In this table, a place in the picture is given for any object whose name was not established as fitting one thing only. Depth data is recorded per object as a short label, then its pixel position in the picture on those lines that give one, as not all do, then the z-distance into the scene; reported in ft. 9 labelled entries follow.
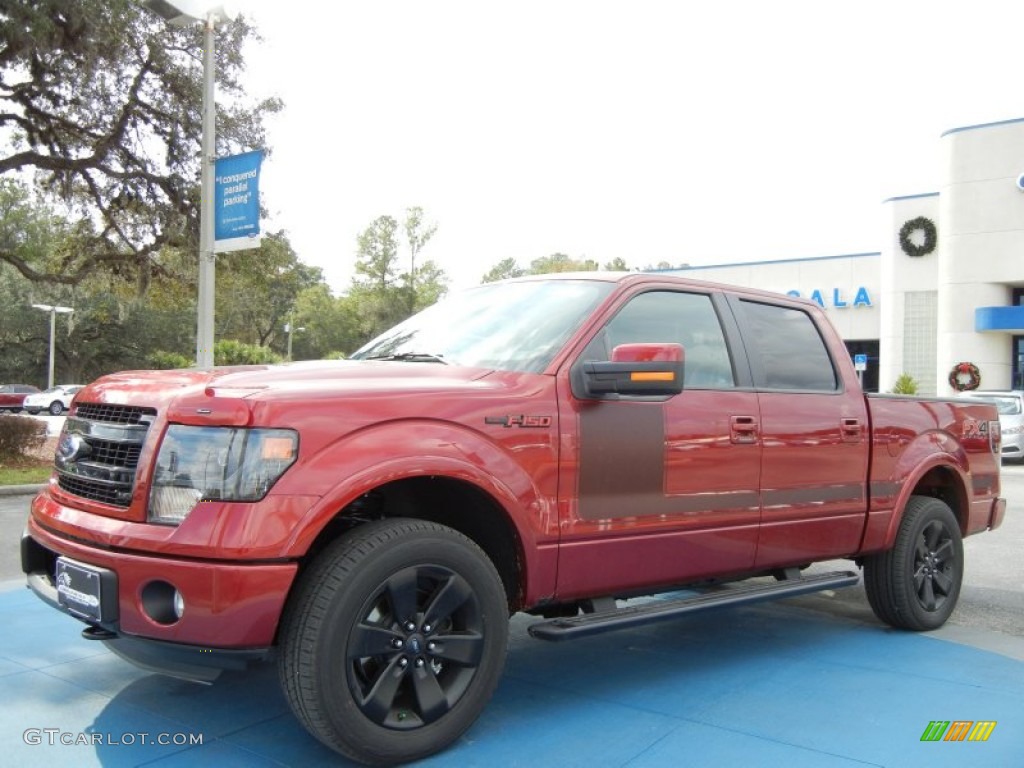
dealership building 99.30
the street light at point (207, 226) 38.99
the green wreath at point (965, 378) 99.60
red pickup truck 9.61
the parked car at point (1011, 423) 62.28
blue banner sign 37.04
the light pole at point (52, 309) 138.51
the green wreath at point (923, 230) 108.47
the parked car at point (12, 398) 133.49
